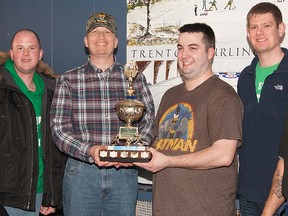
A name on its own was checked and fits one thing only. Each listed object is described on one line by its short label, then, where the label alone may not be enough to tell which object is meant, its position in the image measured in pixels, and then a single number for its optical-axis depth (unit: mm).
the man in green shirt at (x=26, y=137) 2783
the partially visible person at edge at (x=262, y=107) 2441
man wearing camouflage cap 2646
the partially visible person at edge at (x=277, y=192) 2193
